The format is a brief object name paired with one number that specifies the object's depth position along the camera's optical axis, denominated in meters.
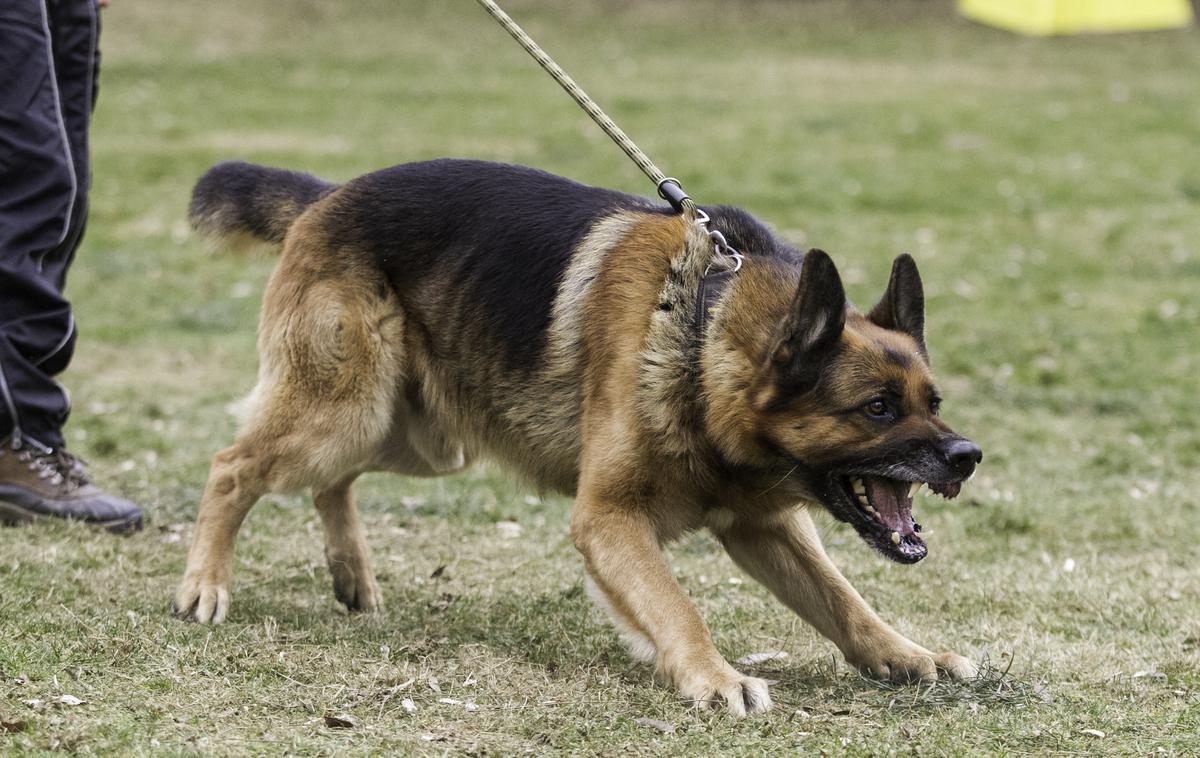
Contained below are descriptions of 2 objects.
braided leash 9.12
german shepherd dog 8.23
